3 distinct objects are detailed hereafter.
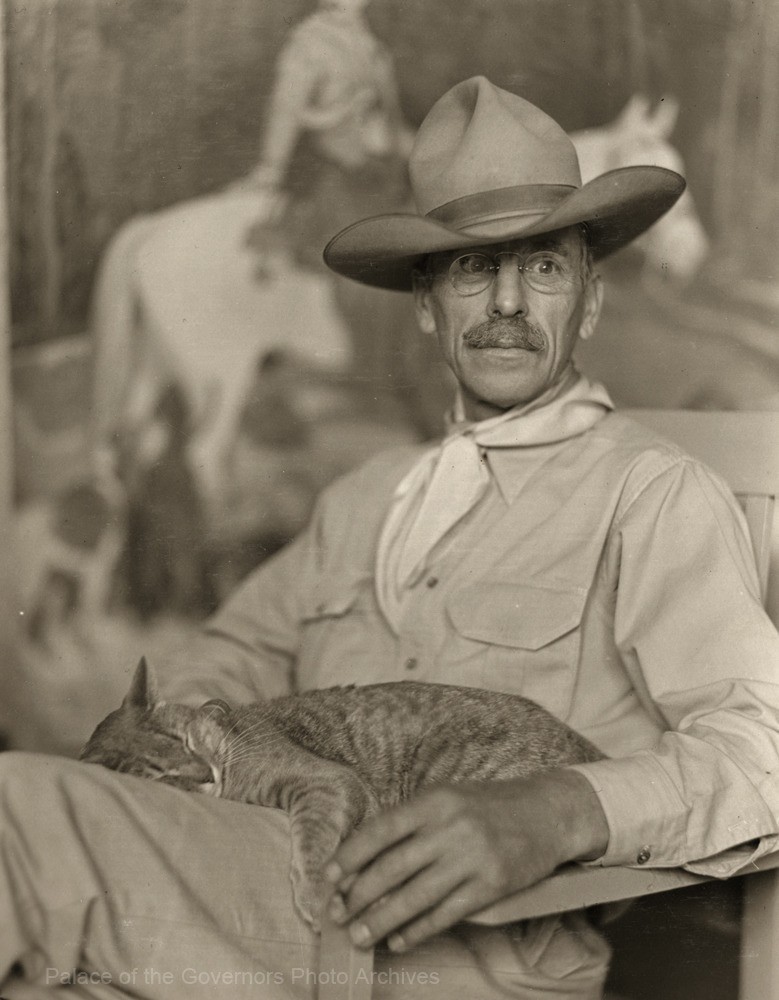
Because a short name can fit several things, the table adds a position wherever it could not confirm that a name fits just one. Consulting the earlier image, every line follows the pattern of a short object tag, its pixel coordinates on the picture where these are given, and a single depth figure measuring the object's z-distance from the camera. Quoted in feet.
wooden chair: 3.93
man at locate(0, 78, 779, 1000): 3.81
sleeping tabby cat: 4.53
